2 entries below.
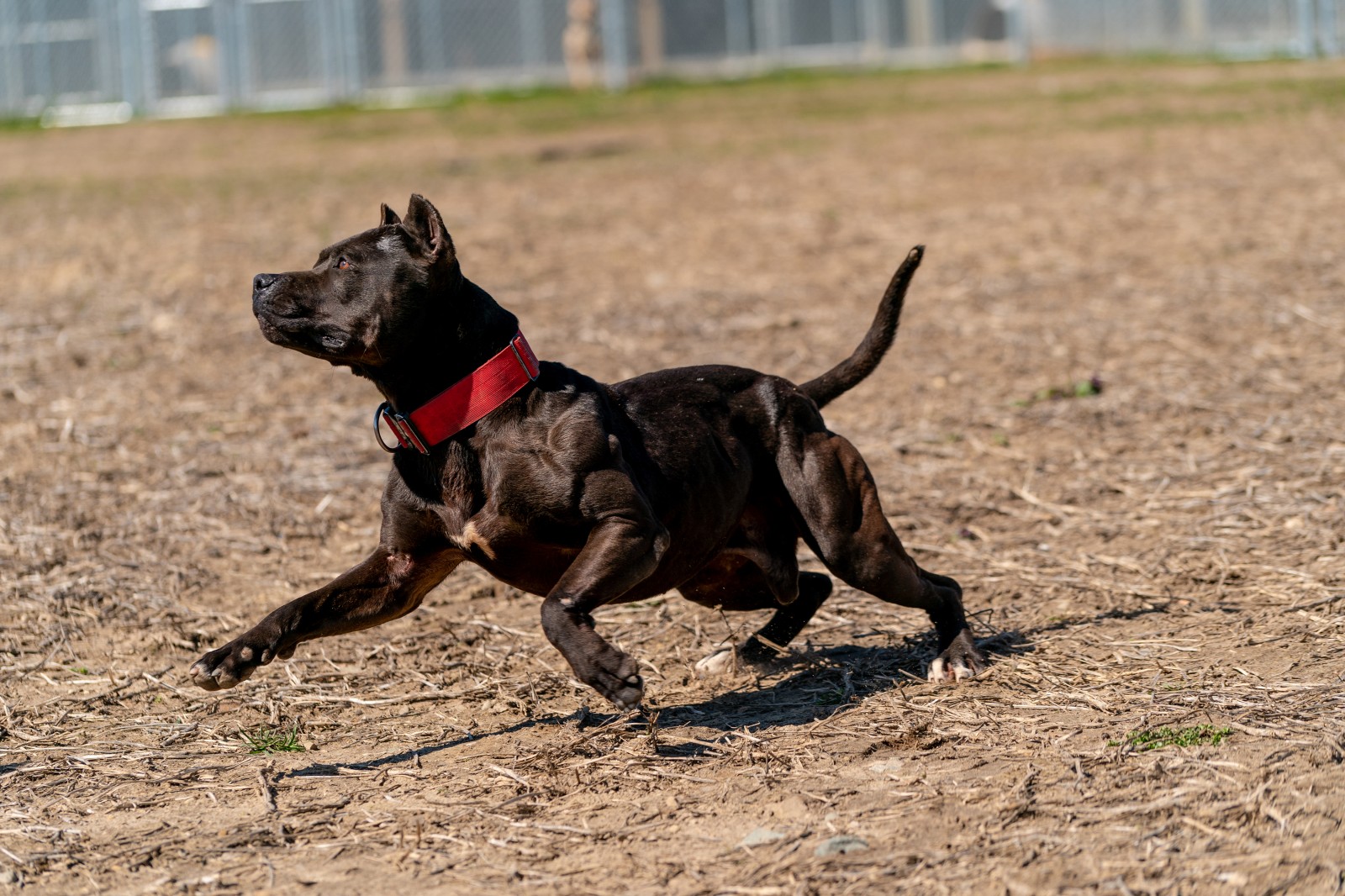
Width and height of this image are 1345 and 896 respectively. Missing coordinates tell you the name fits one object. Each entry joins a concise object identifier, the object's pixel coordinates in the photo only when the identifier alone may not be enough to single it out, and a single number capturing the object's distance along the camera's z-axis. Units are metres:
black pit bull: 9.42
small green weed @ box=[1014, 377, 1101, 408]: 18.42
